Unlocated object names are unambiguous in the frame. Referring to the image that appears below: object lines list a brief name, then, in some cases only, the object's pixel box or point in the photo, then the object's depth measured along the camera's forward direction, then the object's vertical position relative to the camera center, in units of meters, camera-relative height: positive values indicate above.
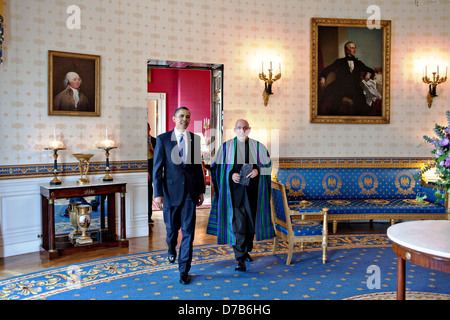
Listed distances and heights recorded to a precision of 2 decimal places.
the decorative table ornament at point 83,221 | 6.35 -1.09
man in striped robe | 5.39 -0.63
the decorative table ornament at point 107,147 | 6.70 -0.07
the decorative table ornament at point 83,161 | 6.42 -0.26
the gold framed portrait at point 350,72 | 8.13 +1.26
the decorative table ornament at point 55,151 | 6.23 -0.12
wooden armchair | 5.65 -1.05
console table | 5.96 -1.03
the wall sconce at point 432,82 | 8.20 +1.08
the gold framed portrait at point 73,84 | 6.50 +0.84
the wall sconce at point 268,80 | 7.84 +1.05
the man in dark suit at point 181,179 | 4.92 -0.39
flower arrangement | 3.37 -0.08
